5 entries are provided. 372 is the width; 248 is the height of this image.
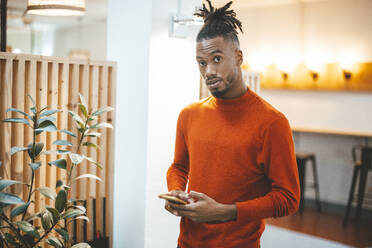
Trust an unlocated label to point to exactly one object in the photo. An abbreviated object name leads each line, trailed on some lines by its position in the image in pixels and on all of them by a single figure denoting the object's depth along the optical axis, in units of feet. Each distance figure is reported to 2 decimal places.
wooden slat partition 7.48
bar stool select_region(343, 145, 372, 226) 16.20
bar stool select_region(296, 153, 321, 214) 18.63
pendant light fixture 9.76
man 5.00
